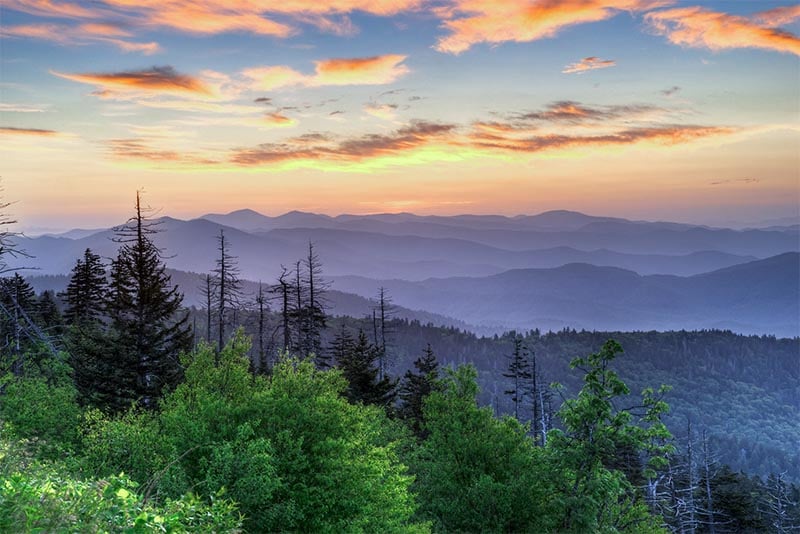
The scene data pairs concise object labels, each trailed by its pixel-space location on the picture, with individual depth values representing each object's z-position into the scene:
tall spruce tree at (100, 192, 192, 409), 34.91
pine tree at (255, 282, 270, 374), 55.69
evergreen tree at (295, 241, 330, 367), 56.22
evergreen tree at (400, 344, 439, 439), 57.11
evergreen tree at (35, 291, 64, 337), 52.98
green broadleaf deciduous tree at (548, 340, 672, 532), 23.48
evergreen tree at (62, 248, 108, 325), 55.28
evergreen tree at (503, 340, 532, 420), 67.81
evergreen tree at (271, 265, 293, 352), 56.38
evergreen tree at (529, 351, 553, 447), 66.72
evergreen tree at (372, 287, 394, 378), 68.02
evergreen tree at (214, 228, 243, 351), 53.62
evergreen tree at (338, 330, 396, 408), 50.12
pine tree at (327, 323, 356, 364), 58.25
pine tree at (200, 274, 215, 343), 56.28
